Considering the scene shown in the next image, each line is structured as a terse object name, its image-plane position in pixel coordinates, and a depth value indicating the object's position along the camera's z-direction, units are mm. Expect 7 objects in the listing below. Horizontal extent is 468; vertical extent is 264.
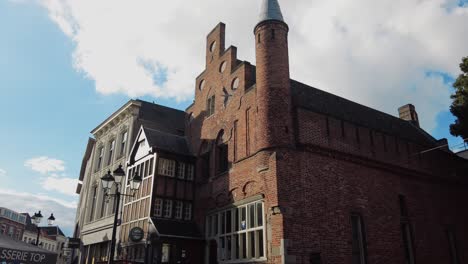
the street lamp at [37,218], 21900
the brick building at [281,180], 15805
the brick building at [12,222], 67019
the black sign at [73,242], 25364
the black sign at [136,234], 18578
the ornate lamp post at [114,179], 13757
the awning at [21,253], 11523
